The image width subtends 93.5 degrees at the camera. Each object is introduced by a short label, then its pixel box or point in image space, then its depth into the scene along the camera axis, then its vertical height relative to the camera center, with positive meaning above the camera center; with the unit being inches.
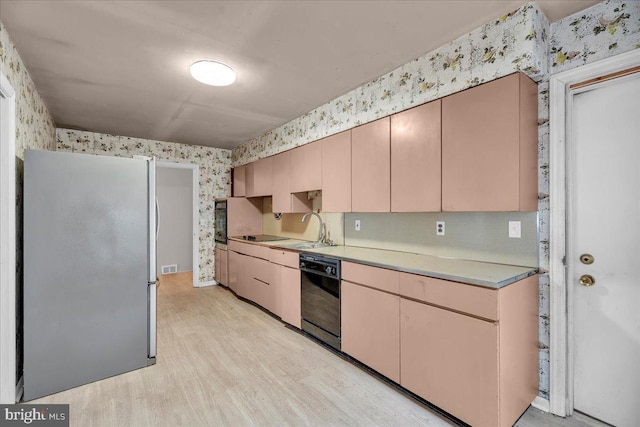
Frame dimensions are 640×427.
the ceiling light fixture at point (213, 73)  91.9 +44.9
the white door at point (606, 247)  66.9 -8.0
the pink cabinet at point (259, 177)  167.9 +21.3
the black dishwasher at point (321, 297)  103.5 -30.7
